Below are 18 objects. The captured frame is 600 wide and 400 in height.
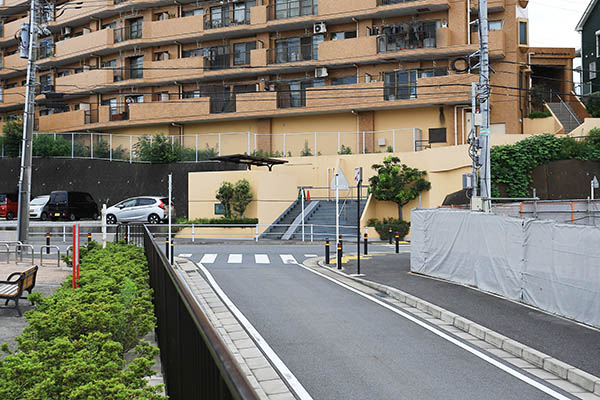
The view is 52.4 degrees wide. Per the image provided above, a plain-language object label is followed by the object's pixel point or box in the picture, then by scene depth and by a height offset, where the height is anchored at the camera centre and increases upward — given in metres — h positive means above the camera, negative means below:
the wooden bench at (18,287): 10.92 -1.32
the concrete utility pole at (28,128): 23.47 +3.62
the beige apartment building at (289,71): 38.78 +10.36
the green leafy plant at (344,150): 38.86 +4.17
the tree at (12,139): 46.84 +6.13
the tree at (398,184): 33.03 +1.68
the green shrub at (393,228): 32.03 -0.71
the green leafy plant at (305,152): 40.25 +4.20
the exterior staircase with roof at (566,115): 40.98 +6.75
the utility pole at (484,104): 20.44 +3.85
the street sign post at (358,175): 17.85 +1.17
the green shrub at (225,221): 32.94 -0.26
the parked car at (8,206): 41.41 +0.86
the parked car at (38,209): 39.25 +0.60
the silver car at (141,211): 35.78 +0.38
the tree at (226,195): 33.72 +1.17
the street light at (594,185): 26.93 +1.22
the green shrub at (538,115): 39.53 +6.38
